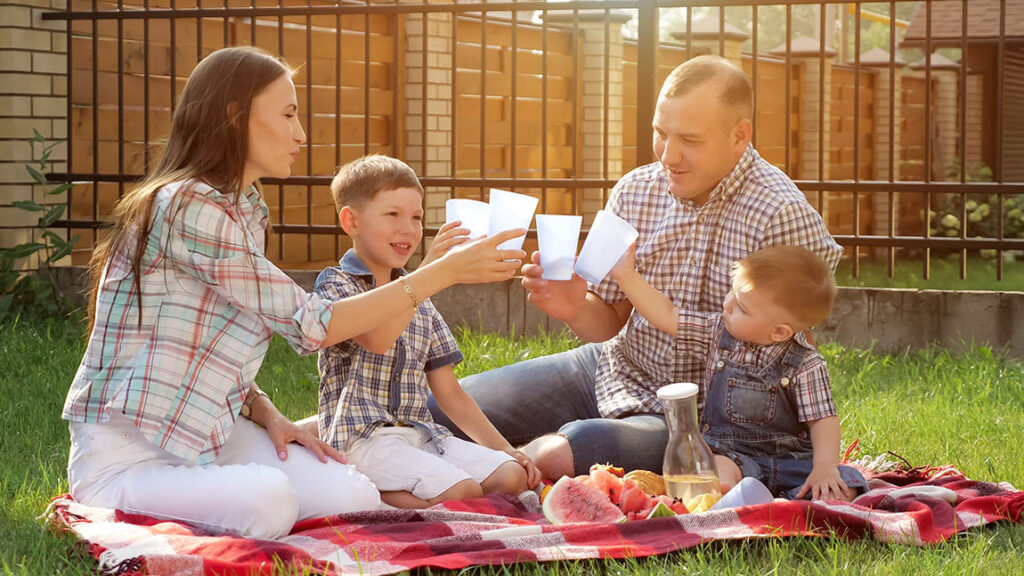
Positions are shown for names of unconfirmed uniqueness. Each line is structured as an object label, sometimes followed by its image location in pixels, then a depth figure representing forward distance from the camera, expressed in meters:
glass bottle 3.33
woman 3.08
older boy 3.51
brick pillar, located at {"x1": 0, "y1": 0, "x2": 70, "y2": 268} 7.30
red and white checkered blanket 2.73
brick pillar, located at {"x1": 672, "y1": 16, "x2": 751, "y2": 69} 13.75
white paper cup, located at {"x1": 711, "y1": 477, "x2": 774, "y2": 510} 3.21
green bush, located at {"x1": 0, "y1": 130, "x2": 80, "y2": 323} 7.00
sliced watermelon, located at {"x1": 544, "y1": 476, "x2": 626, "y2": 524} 3.26
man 3.61
